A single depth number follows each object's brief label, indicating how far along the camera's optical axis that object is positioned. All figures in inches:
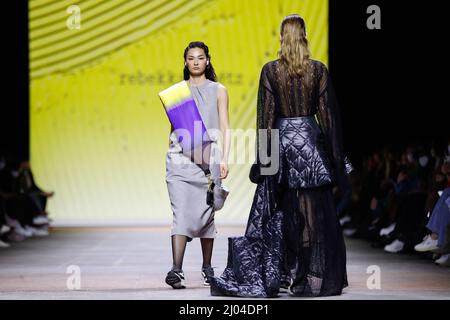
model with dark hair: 359.0
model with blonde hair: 328.5
